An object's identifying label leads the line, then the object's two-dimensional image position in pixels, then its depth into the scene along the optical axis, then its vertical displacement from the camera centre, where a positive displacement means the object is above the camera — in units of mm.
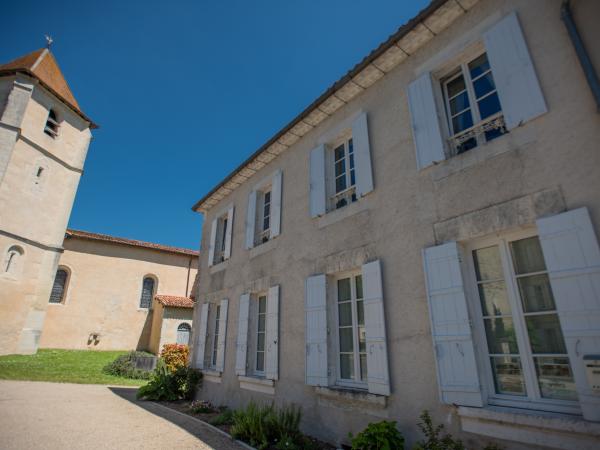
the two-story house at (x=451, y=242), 2887 +1171
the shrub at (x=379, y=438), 3387 -829
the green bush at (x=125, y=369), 13445 -758
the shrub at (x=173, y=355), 15602 -232
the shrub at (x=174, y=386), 8234 -845
